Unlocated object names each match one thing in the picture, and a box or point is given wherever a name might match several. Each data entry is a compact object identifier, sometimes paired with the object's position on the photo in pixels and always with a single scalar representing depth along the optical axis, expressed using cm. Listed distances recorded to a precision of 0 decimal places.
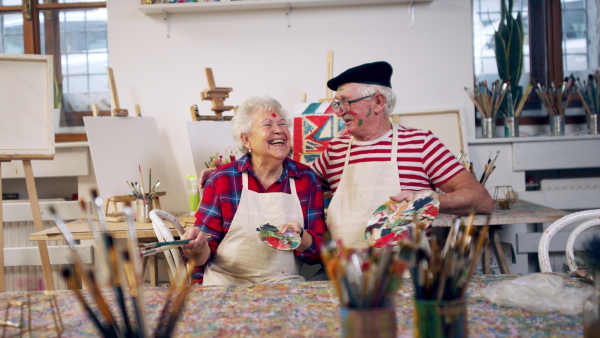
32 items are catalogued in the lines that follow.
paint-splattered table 119
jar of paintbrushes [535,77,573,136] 351
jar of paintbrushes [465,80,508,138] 347
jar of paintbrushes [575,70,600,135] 353
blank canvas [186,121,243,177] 336
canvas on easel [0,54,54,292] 314
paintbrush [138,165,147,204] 316
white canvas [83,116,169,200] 329
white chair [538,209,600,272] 175
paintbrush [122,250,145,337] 88
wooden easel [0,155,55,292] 307
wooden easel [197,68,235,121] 339
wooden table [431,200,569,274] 276
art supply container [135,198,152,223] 317
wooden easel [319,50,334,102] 347
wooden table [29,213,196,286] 282
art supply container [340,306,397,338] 90
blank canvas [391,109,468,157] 359
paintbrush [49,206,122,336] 85
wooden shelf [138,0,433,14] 354
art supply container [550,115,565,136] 358
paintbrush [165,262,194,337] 93
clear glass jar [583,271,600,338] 92
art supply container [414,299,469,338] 97
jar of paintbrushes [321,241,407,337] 89
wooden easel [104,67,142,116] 352
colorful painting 316
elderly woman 227
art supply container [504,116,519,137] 361
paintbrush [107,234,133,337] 84
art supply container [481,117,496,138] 358
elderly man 236
